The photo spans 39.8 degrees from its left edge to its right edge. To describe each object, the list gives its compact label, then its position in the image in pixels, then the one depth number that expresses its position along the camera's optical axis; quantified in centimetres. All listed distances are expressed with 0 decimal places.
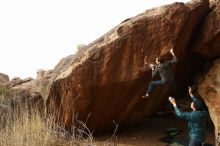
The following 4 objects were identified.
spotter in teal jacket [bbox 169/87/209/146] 580
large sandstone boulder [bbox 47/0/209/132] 758
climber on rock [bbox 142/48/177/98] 729
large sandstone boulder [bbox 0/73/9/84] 1273
